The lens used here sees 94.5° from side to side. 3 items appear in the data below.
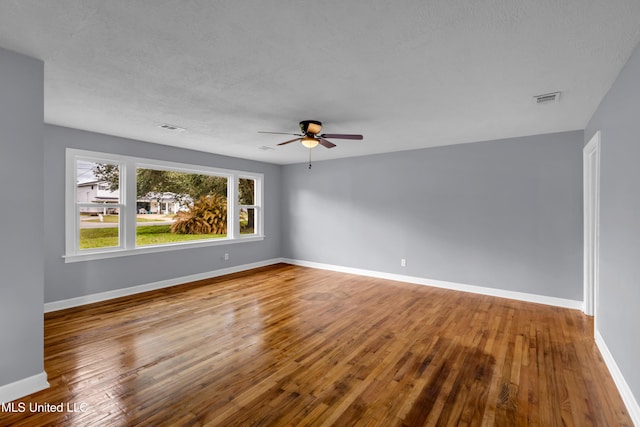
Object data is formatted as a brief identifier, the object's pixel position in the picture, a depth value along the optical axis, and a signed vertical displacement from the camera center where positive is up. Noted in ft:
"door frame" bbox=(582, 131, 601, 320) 12.25 -0.31
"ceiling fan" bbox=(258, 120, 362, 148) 11.68 +3.18
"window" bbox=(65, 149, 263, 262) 13.98 +0.35
